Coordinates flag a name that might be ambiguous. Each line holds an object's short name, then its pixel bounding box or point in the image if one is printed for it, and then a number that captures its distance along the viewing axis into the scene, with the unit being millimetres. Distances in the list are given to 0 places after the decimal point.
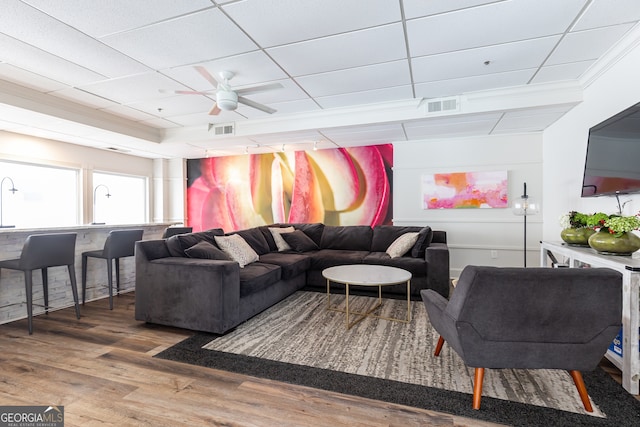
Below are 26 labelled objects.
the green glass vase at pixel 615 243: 2178
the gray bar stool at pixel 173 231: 4520
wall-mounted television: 2303
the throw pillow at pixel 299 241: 4941
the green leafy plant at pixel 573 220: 2766
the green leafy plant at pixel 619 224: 2139
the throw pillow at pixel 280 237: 4957
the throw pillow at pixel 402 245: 4320
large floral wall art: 5480
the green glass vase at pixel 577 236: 2707
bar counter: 3213
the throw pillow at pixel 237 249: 3576
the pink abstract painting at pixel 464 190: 4809
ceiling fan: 2924
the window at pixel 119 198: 6027
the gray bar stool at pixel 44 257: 2934
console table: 1903
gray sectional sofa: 2848
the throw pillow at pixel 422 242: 4297
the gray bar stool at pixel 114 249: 3686
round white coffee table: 3027
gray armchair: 1594
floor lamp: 4250
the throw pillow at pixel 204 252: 3250
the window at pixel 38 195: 4773
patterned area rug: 1779
